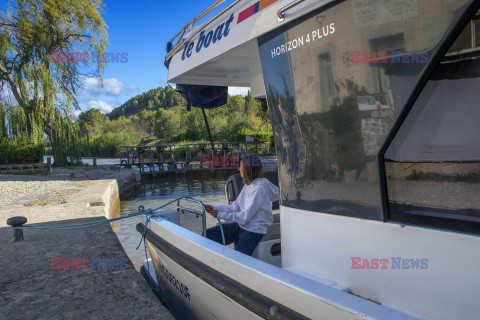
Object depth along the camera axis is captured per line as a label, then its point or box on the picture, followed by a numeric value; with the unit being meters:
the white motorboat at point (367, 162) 1.45
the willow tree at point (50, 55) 21.59
